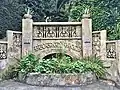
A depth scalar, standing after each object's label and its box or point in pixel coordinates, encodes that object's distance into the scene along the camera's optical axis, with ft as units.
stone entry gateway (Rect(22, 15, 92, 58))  24.86
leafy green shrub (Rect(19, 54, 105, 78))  21.21
